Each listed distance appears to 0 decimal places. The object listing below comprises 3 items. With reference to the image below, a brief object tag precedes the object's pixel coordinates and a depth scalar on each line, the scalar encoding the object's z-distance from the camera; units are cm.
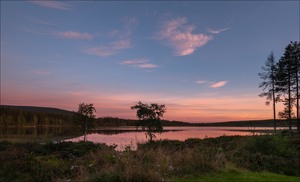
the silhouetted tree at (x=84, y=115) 2658
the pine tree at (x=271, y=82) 2868
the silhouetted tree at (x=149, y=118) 1981
